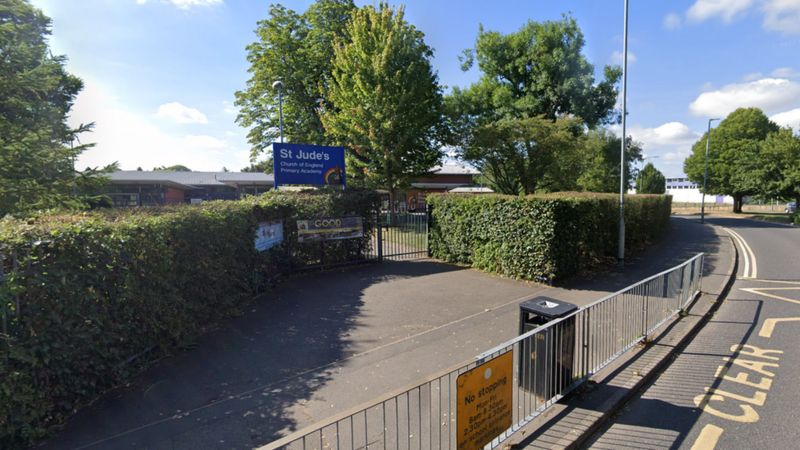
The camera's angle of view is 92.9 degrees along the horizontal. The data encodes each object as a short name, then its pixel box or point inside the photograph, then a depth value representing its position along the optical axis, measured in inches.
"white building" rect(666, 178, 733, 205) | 3120.1
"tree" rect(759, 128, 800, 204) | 1280.8
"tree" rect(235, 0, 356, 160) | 986.1
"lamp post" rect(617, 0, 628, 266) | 469.7
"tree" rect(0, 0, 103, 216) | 271.6
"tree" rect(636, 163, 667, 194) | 2235.2
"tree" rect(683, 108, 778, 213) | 1676.9
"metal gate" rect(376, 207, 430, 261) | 528.4
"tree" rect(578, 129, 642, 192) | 1435.8
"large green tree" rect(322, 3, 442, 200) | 770.2
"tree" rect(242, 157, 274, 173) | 1178.6
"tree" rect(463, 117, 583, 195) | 804.0
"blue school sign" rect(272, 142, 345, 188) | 459.2
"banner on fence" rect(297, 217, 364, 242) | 405.7
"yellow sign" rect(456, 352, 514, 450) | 115.9
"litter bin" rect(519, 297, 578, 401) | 153.6
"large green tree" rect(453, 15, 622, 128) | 1024.2
